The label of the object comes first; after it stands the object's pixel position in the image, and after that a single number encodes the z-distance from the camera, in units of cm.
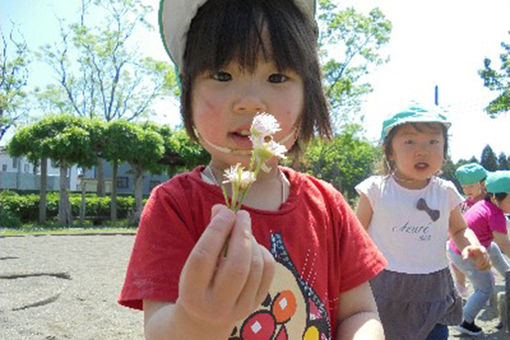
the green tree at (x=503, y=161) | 5736
